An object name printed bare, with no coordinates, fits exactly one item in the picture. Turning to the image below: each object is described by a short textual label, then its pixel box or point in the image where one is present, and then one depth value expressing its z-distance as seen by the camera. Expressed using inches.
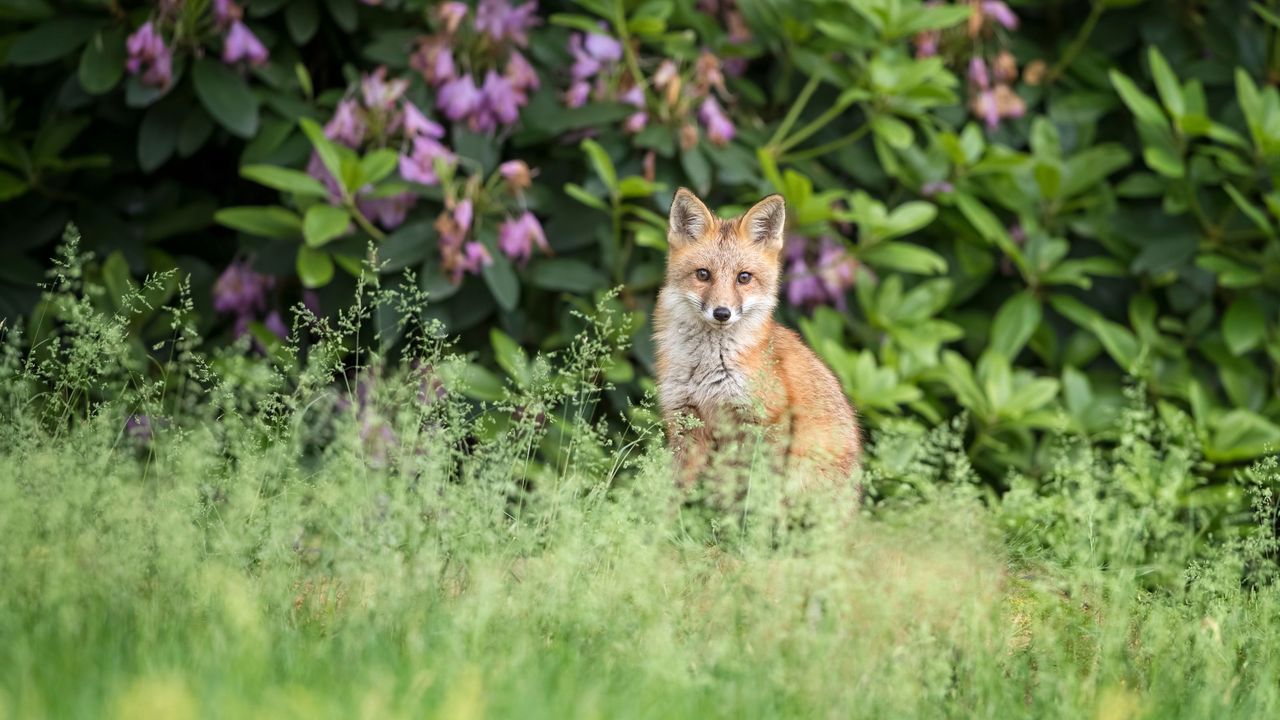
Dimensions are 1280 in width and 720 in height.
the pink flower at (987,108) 546.6
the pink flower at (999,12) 538.0
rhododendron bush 483.2
